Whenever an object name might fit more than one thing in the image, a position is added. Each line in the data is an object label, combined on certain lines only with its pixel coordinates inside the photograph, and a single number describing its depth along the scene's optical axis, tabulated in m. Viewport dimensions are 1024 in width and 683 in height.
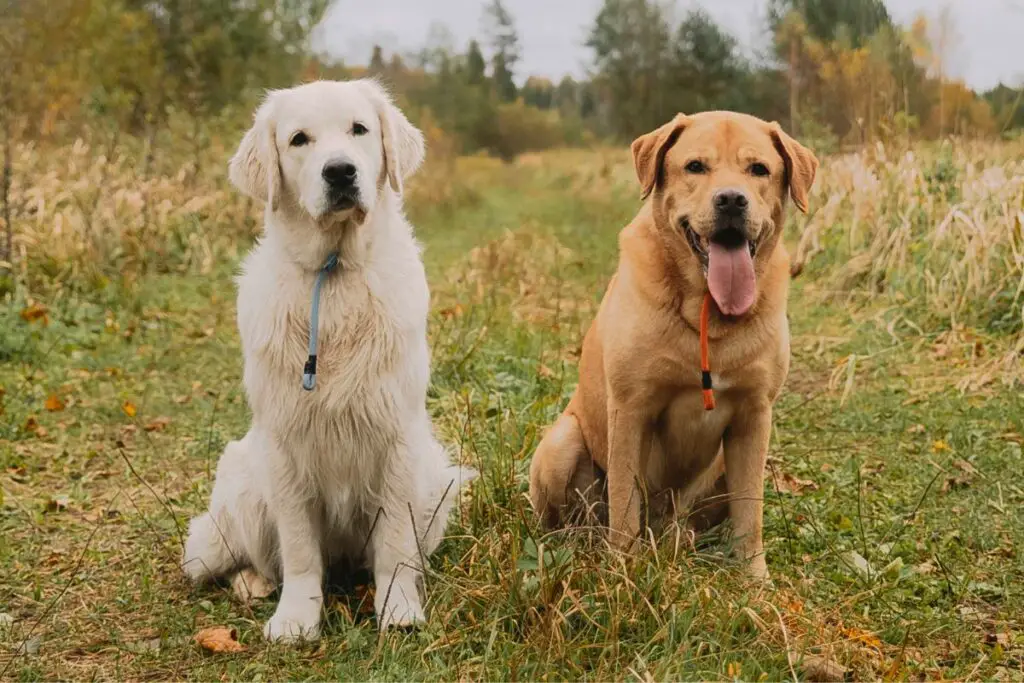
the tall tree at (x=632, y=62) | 19.75
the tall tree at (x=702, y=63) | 18.05
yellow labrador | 3.08
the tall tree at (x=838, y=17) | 9.17
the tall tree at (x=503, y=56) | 20.41
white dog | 3.16
